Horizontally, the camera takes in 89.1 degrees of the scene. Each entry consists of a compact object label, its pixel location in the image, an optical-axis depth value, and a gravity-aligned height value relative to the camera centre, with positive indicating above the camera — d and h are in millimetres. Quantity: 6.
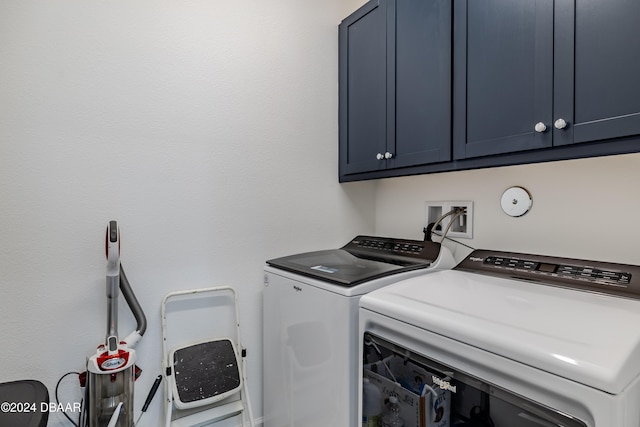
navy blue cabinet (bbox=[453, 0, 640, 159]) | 860 +415
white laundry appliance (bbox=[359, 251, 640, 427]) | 601 -292
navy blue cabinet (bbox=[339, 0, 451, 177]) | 1325 +576
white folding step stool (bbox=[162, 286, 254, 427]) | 1411 -697
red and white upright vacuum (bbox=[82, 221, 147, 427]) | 1153 -598
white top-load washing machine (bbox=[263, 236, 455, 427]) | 1136 -459
